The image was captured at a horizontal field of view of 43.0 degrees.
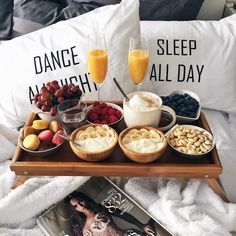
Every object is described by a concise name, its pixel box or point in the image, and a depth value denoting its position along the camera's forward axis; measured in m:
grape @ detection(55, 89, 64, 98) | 0.95
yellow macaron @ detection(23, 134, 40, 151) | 0.84
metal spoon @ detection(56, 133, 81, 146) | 0.83
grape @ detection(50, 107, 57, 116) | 0.92
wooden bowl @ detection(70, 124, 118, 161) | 0.80
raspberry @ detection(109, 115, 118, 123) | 0.93
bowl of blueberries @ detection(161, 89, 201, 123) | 0.98
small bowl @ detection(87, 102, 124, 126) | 0.98
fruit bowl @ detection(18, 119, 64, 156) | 0.84
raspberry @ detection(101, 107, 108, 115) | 0.96
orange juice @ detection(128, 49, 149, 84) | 0.98
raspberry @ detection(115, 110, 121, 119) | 0.96
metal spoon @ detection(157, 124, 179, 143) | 0.83
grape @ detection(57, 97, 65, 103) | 0.94
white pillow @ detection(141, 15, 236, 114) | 1.14
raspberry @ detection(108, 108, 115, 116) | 0.96
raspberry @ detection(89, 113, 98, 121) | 0.95
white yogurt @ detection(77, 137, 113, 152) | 0.82
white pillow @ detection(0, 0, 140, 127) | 1.09
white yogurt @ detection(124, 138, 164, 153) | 0.81
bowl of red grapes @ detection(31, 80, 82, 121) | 0.94
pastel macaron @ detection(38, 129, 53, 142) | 0.87
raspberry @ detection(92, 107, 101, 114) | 0.96
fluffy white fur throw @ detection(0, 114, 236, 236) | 0.79
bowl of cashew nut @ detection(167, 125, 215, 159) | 0.83
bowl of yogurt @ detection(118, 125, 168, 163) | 0.80
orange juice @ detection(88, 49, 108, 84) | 0.97
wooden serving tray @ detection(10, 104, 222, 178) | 0.82
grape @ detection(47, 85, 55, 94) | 0.97
